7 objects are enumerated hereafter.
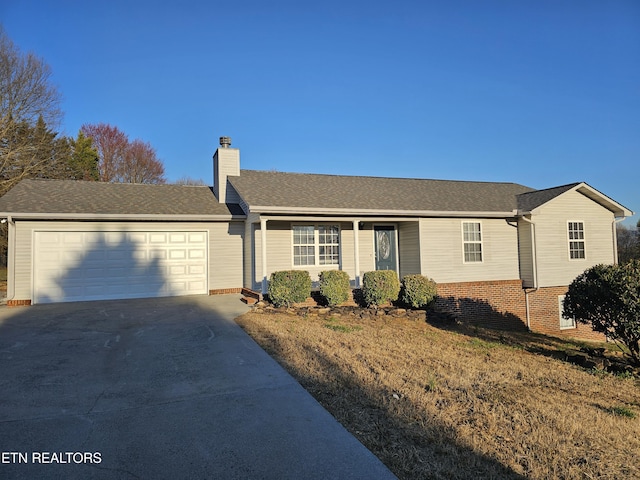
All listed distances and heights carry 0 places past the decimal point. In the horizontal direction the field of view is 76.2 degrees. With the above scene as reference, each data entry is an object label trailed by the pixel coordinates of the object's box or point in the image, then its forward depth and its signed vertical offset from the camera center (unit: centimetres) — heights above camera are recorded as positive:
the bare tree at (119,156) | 3516 +963
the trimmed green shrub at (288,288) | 1046 -70
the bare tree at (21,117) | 2036 +780
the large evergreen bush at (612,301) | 693 -86
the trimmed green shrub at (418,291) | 1151 -95
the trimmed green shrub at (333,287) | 1091 -73
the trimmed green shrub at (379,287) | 1116 -80
